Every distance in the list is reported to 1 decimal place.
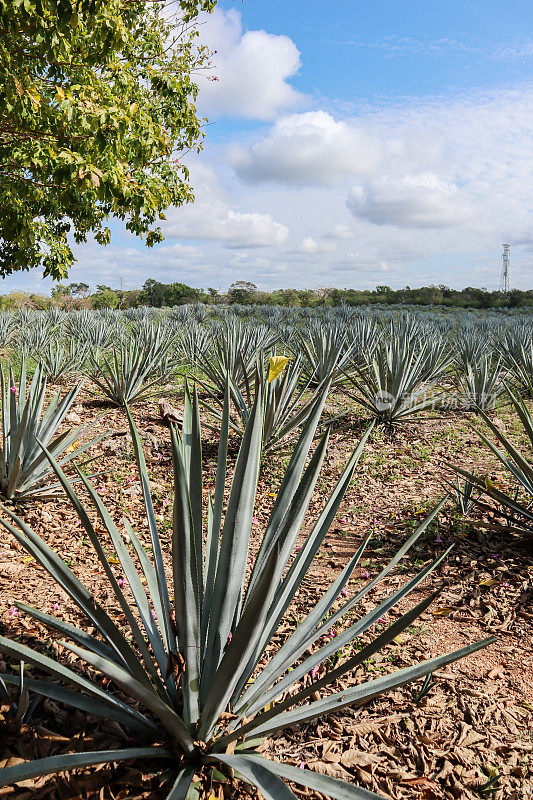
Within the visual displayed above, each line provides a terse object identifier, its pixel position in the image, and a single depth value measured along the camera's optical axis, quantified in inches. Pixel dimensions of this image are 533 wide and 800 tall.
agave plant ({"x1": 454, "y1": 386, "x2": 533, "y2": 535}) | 127.8
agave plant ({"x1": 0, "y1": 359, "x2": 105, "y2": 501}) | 136.9
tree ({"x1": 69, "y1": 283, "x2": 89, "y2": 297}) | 2229.9
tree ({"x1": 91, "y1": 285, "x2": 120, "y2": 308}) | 2050.9
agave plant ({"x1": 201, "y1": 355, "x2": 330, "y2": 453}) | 188.1
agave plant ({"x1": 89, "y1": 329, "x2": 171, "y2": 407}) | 242.4
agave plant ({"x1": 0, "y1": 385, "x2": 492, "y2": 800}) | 52.0
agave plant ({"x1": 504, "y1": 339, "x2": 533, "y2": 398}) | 284.1
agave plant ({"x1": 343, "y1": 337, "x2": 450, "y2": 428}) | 237.9
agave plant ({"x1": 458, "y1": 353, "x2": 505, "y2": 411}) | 280.8
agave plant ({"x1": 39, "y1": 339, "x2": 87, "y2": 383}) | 293.1
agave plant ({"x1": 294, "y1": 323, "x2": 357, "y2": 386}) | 285.3
